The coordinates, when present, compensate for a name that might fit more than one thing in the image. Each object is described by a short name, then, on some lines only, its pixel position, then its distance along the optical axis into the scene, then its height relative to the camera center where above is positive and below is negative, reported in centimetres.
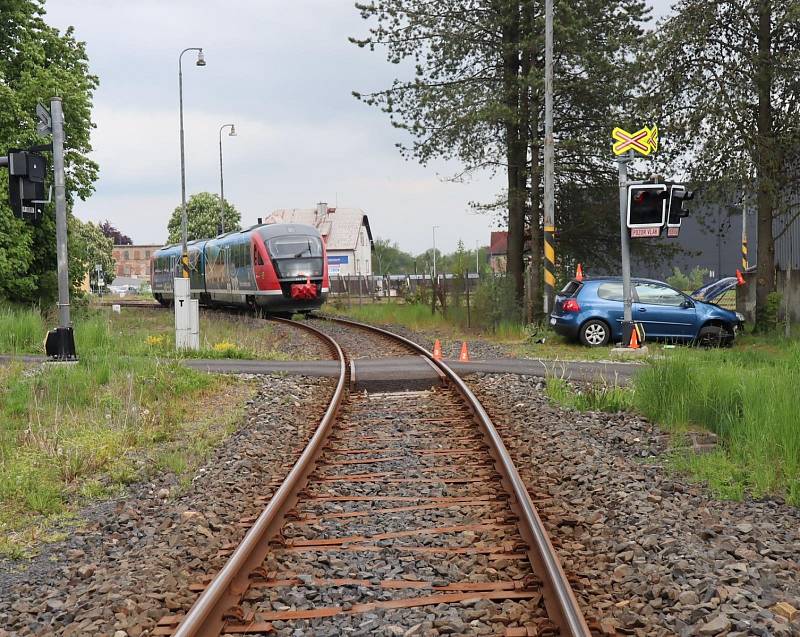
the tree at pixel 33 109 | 2638 +538
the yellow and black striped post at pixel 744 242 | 3553 +159
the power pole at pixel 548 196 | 2159 +210
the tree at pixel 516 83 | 2353 +530
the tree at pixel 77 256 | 3020 +112
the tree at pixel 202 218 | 10012 +767
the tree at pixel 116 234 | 12930 +876
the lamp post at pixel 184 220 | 3975 +305
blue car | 1956 -72
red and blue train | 3023 +62
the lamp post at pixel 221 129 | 5222 +871
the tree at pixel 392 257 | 11356 +393
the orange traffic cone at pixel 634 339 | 1767 -109
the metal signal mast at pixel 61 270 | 1505 +32
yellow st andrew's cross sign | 1705 +264
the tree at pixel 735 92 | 2075 +436
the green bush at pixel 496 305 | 2530 -58
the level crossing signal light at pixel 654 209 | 1661 +134
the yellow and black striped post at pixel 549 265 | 2214 +46
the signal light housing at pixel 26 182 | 1416 +168
